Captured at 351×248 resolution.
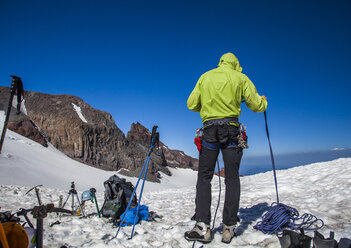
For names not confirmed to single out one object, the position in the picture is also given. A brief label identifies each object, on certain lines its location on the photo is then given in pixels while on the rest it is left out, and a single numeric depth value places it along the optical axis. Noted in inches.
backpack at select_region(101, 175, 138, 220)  187.0
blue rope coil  127.1
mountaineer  119.9
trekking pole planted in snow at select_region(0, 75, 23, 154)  88.0
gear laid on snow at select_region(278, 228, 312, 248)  90.0
